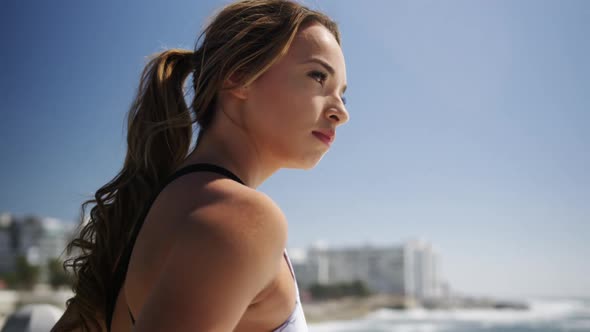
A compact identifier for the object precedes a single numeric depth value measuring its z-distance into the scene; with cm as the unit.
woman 52
